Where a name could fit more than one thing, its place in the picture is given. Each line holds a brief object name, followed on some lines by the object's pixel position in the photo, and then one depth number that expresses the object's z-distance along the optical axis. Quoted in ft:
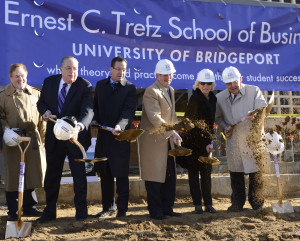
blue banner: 20.10
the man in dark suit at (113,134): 16.92
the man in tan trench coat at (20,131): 16.84
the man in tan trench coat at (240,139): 18.52
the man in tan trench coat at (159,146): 17.01
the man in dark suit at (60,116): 16.16
